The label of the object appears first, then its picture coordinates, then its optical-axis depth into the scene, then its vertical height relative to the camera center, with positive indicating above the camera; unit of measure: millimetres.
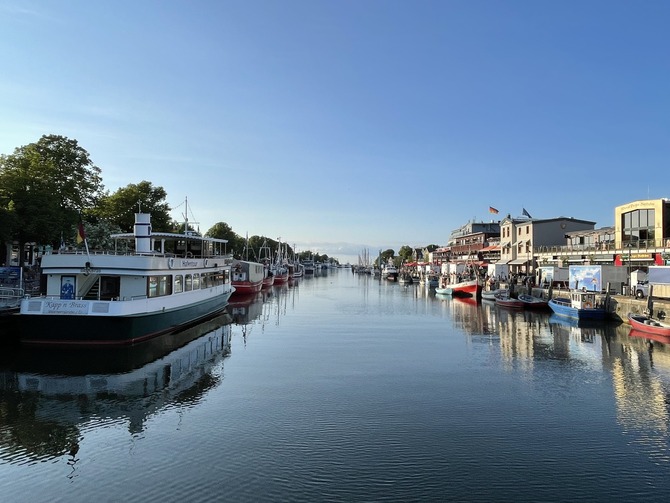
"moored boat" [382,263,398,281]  151250 -4390
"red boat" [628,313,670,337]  34156 -4911
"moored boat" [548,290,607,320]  43969 -4589
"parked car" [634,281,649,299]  44125 -2832
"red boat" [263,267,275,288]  92631 -3836
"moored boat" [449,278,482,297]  73662 -4456
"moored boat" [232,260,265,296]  70250 -2656
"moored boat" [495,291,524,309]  57369 -5157
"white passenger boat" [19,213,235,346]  26469 -2334
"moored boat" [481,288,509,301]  65000 -4673
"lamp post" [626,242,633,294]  47669 -1429
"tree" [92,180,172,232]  69562 +8461
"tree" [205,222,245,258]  135875 +7923
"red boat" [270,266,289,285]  112000 -3390
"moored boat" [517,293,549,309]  55719 -5029
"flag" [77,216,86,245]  28497 +1641
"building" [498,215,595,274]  80375 +4236
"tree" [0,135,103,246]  43406 +8085
